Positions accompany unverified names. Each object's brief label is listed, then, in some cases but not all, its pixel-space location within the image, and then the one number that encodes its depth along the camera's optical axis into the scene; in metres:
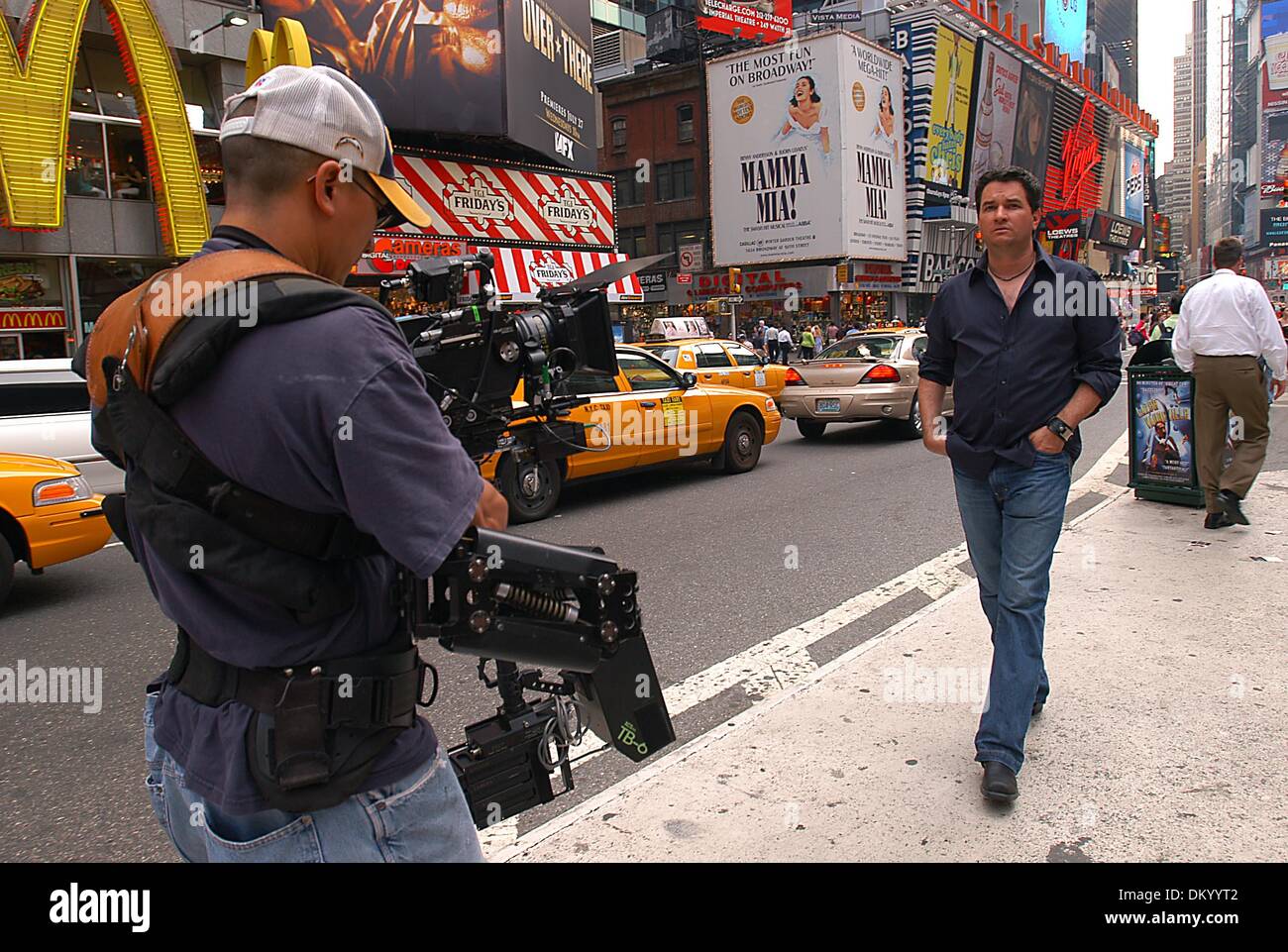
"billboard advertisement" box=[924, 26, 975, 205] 40.94
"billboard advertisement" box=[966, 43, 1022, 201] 44.59
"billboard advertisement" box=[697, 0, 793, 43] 38.75
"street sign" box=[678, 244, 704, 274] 38.50
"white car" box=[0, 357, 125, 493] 8.17
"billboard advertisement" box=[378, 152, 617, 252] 18.00
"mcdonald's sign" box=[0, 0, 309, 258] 13.89
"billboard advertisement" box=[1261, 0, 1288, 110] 103.12
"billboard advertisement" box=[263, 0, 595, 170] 16.84
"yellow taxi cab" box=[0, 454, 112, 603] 6.16
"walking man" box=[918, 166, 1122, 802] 3.38
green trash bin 7.85
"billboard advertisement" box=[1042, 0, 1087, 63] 66.44
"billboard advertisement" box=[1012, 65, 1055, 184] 49.41
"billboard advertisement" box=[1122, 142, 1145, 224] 71.12
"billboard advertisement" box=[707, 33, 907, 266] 36.22
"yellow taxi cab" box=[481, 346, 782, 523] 8.91
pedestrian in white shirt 6.84
